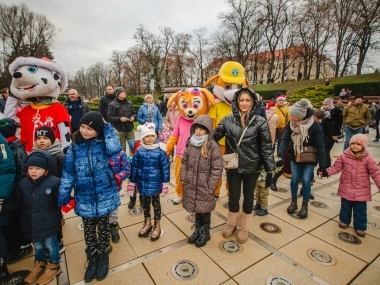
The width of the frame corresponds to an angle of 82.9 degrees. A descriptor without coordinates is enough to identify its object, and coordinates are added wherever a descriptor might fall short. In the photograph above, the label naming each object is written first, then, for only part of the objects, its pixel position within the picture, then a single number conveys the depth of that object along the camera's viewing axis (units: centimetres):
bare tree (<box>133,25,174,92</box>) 4159
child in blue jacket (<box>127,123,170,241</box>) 281
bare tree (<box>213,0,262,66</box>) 3472
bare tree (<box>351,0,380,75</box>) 2250
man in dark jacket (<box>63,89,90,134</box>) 588
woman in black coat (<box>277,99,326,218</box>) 344
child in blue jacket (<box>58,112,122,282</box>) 224
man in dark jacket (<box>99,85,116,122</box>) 600
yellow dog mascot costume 389
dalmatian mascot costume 296
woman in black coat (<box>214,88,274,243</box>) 271
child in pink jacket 308
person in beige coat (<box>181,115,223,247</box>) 274
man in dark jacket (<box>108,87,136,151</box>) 552
